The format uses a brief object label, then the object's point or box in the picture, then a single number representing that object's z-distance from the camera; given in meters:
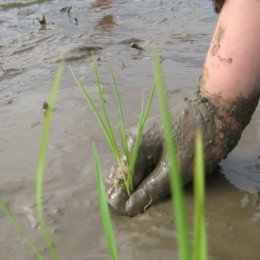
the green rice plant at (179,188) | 0.42
